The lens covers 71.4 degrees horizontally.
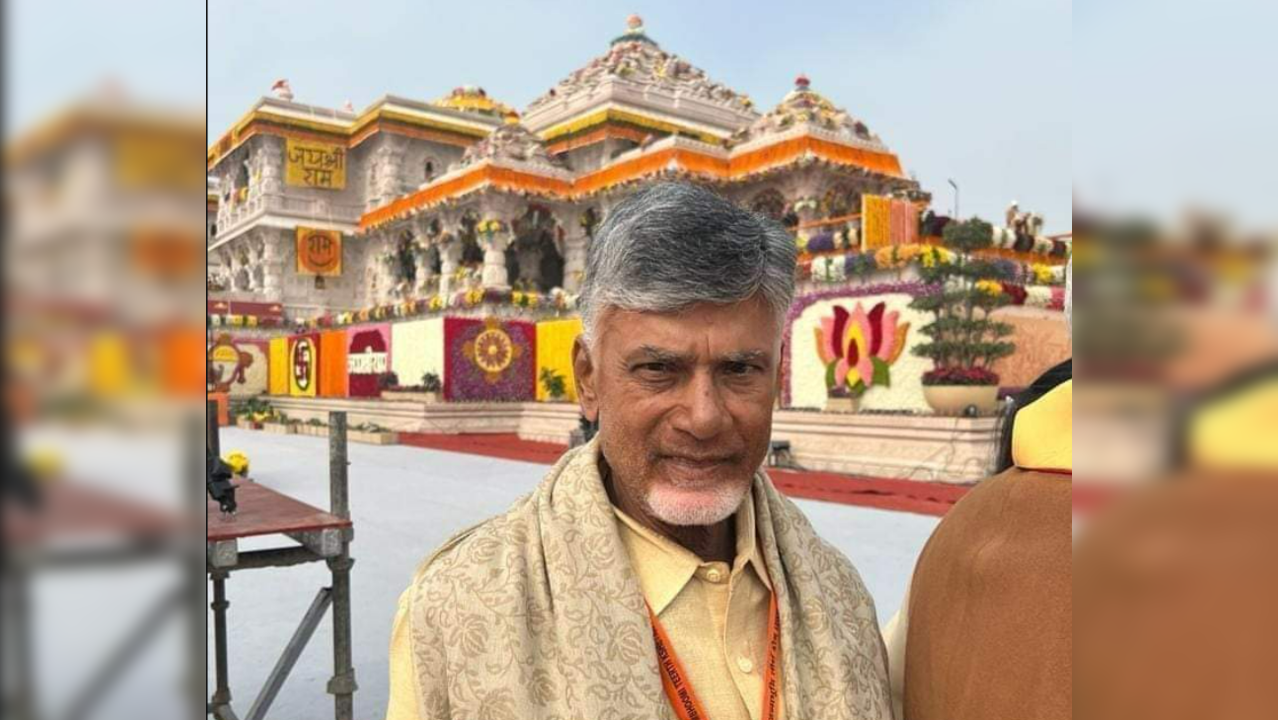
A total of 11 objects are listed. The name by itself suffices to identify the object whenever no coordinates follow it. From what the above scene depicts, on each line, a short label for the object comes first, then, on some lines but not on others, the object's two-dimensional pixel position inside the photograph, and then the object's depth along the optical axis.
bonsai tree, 8.31
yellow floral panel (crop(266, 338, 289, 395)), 19.88
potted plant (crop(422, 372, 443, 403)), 14.42
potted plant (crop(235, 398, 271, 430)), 17.67
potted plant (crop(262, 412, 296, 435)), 16.12
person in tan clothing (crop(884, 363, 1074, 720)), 1.05
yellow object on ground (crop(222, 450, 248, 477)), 6.52
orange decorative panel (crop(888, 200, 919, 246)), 9.50
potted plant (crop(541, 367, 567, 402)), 14.45
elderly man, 1.06
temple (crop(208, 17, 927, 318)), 16.62
